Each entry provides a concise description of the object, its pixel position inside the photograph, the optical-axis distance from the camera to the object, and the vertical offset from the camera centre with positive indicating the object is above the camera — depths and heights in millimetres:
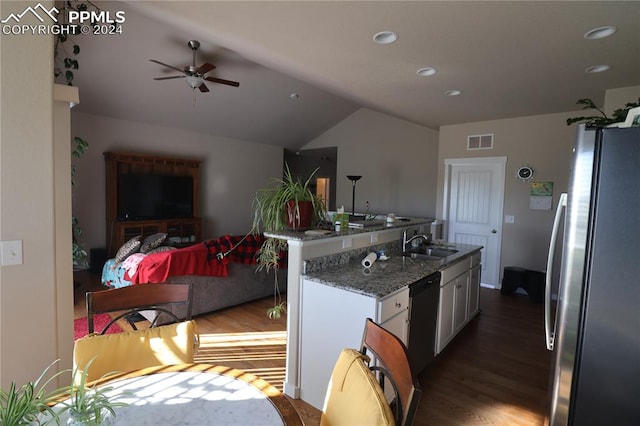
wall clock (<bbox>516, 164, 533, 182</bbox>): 4836 +444
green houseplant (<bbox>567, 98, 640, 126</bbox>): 2003 +535
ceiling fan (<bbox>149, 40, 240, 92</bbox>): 4139 +1460
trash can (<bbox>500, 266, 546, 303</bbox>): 4477 -1084
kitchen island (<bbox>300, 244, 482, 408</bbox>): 1991 -703
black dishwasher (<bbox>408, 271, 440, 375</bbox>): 2268 -842
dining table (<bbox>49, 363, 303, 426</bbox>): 983 -660
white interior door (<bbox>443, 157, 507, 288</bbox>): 5191 -62
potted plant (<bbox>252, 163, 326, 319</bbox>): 2420 -93
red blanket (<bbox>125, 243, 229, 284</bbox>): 3256 -739
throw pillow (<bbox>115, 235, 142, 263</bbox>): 3834 -702
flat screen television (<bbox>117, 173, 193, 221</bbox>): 5980 -125
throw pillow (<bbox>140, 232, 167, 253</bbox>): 3970 -631
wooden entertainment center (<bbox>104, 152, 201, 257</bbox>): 5812 -230
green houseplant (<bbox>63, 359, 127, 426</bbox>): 798 -528
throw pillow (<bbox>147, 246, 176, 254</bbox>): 3808 -690
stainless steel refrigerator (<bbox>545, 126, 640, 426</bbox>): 1266 -312
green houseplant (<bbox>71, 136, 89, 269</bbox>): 2664 -386
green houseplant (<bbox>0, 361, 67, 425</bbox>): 751 -507
